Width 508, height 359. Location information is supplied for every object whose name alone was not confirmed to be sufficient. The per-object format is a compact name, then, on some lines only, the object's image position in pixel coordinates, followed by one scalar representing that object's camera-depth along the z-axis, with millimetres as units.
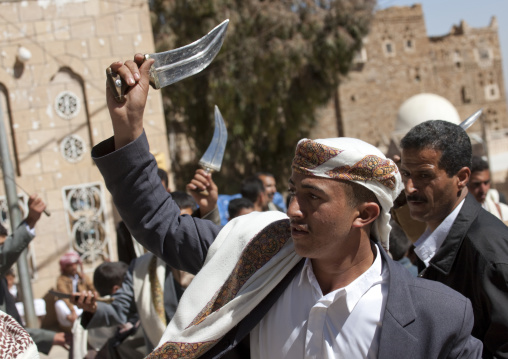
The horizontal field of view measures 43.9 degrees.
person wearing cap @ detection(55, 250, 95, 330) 6832
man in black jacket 1944
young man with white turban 1679
